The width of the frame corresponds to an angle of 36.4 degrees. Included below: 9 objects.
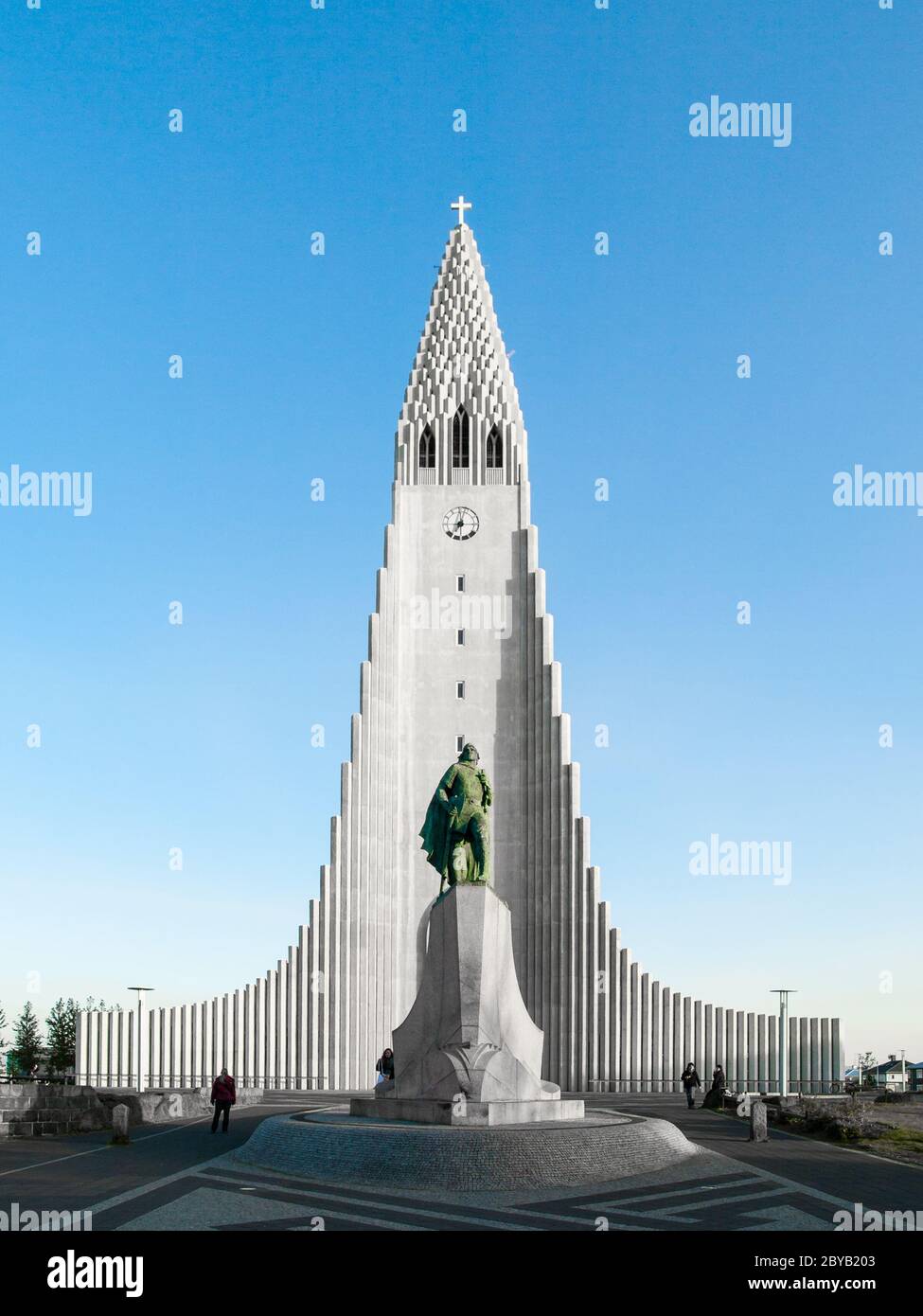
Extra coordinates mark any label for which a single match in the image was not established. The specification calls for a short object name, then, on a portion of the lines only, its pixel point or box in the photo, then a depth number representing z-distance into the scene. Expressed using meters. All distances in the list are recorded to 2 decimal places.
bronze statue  21.38
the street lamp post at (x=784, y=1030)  37.56
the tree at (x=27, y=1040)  72.81
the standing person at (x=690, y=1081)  33.84
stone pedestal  19.55
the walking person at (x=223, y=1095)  24.88
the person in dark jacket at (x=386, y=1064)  28.50
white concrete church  45.75
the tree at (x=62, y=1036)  71.62
